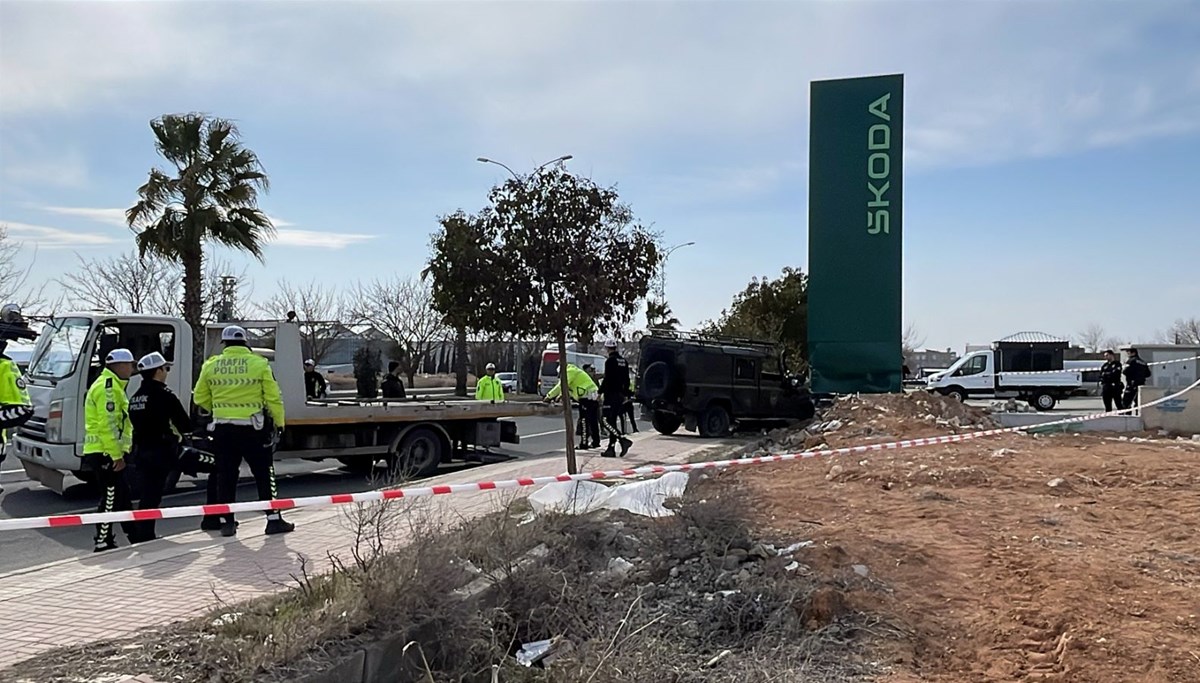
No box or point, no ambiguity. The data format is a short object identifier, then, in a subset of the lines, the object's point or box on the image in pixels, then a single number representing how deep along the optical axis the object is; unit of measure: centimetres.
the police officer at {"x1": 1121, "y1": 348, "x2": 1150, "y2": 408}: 2159
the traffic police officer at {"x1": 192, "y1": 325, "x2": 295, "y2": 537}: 809
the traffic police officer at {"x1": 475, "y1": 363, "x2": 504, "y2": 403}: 1849
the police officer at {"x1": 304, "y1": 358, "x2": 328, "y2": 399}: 1508
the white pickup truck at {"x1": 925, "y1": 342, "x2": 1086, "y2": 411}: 3306
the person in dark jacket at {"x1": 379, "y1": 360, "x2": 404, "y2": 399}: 1725
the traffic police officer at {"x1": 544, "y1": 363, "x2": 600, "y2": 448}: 1541
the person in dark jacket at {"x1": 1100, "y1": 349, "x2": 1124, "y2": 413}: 2256
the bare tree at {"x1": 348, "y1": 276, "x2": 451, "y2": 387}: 4375
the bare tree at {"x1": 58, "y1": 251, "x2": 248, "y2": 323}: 3011
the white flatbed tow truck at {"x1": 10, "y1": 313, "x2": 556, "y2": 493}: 1102
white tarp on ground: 785
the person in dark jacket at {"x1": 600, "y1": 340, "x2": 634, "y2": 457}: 1538
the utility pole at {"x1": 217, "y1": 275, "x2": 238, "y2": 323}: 3046
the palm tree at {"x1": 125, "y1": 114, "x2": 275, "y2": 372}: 2147
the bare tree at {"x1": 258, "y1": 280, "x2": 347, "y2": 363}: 3485
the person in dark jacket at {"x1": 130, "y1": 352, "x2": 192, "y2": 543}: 824
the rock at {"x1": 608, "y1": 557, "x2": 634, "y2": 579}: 624
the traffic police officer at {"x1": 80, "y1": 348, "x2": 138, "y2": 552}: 802
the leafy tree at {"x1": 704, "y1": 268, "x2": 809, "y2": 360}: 3300
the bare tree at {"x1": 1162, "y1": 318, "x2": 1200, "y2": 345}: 9188
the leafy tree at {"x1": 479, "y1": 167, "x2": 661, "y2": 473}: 998
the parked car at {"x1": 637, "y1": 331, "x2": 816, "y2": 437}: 1928
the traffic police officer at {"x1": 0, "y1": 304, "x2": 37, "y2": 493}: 781
